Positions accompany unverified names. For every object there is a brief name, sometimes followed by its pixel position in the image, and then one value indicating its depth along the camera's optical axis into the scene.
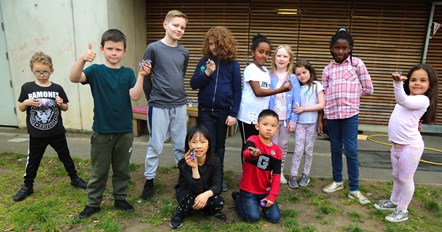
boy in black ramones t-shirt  3.51
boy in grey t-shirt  3.35
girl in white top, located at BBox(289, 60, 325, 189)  3.86
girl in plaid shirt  3.59
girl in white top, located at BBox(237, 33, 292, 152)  3.62
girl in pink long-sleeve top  3.11
